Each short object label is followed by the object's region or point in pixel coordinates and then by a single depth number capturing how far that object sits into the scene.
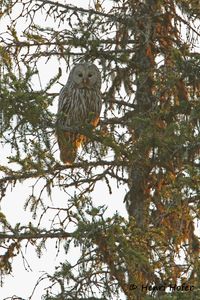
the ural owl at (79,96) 24.94
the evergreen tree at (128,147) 18.58
